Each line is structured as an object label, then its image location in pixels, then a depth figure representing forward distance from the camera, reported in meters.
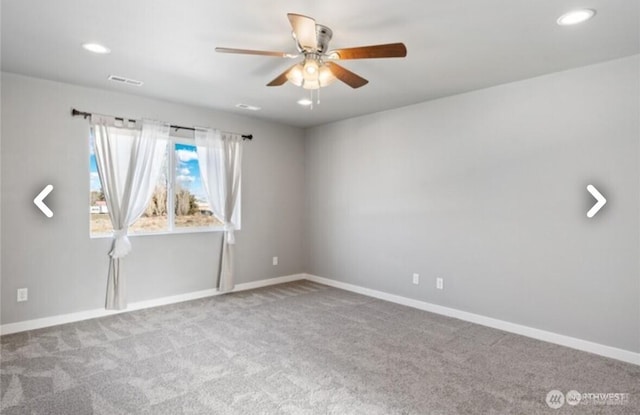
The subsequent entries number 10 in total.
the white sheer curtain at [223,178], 4.90
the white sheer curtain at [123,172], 4.07
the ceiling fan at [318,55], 2.20
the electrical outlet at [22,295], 3.62
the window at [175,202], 4.20
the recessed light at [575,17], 2.36
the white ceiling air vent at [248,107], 4.73
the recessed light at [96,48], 2.91
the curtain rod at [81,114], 3.92
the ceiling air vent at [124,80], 3.67
